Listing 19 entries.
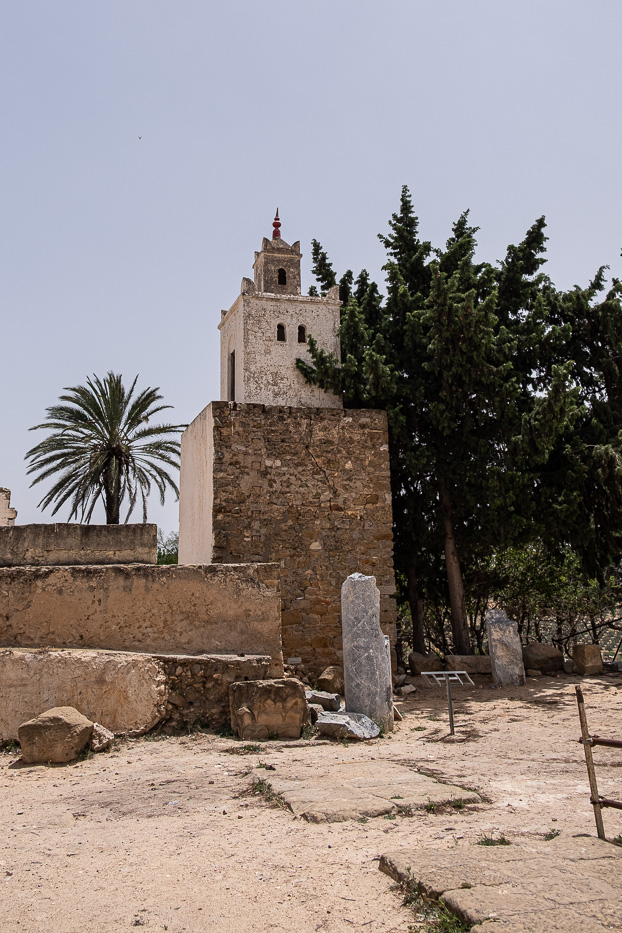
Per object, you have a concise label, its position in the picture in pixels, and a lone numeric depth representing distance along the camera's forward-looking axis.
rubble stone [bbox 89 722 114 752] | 6.27
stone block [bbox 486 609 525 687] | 11.94
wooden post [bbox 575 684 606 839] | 3.74
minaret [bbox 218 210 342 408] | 13.61
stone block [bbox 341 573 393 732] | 7.97
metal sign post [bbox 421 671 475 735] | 11.96
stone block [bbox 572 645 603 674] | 13.13
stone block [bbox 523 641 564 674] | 12.94
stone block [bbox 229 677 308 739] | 6.85
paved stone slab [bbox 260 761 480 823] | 4.54
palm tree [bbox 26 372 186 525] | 17.55
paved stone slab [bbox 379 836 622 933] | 2.82
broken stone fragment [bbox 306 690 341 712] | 8.26
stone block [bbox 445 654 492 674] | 12.56
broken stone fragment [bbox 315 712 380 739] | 7.17
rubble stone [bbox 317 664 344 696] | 9.95
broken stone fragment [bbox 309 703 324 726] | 7.58
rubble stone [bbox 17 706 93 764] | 5.97
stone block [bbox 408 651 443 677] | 12.61
